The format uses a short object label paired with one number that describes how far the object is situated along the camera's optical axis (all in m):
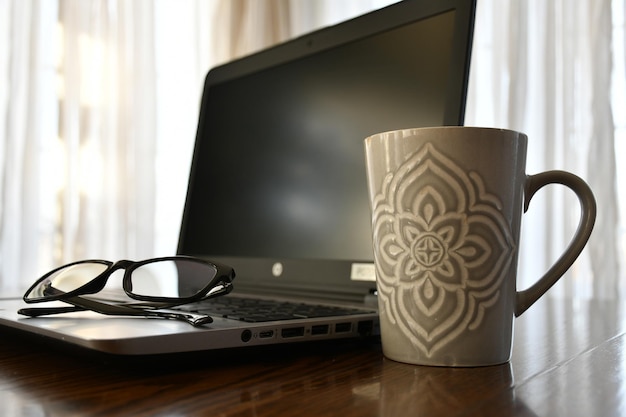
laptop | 0.62
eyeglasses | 0.49
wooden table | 0.32
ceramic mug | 0.41
